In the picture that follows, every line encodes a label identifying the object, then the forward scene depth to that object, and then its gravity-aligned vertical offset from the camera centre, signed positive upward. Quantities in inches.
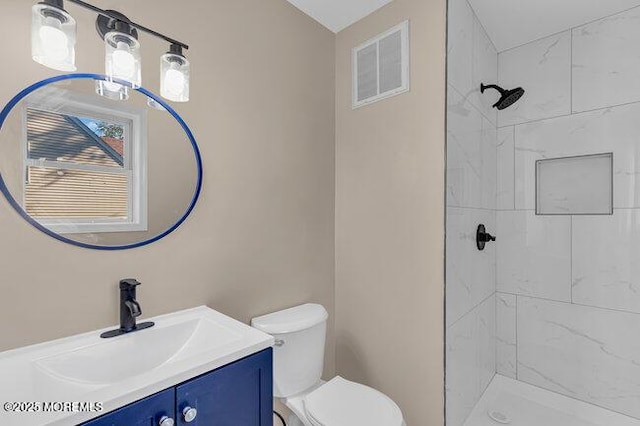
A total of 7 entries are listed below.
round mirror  37.2 +6.9
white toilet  51.3 -33.1
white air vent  64.7 +32.6
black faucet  41.7 -12.8
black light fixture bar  37.6 +25.3
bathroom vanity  28.0 -18.0
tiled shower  67.4 -0.5
